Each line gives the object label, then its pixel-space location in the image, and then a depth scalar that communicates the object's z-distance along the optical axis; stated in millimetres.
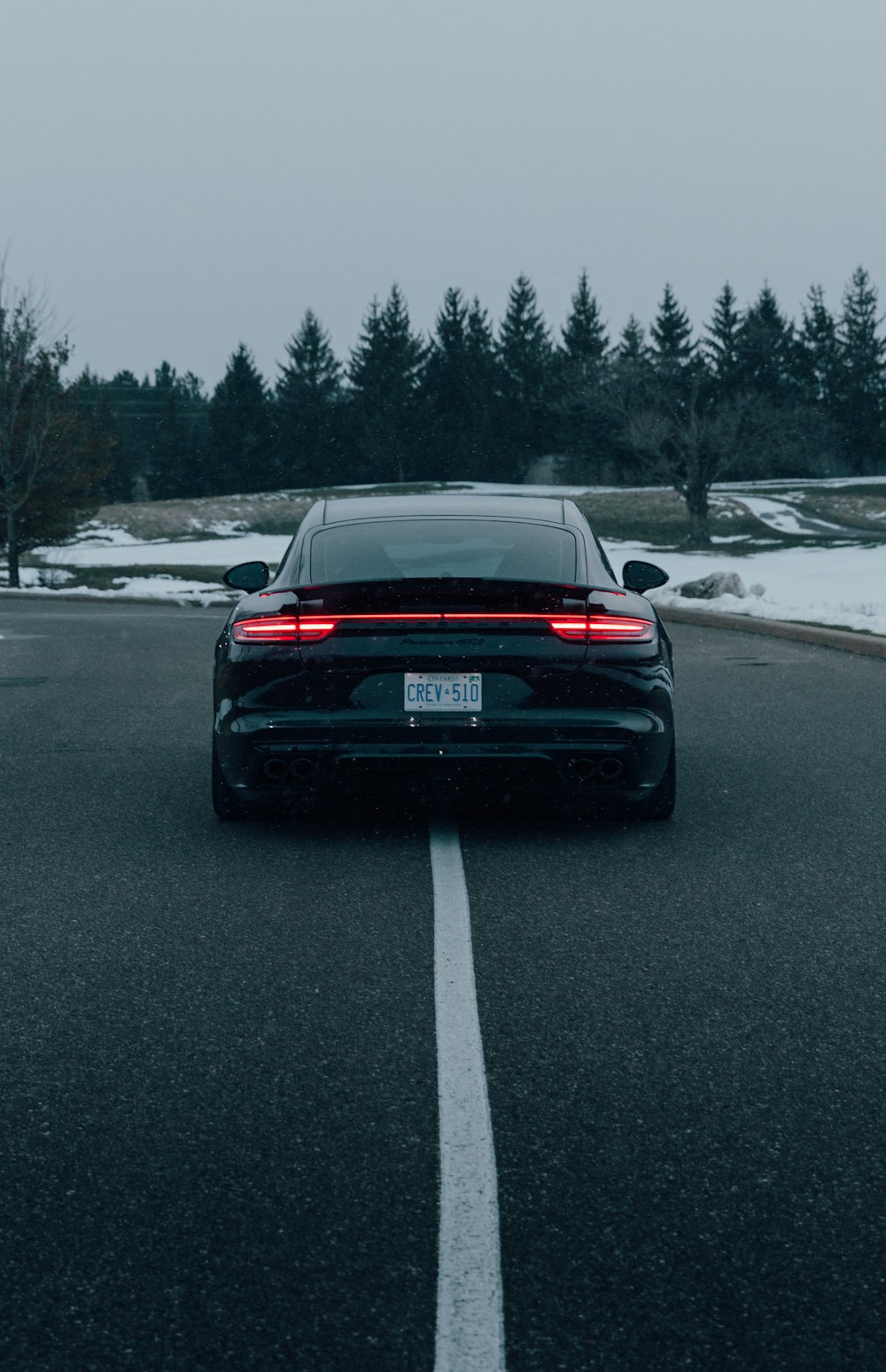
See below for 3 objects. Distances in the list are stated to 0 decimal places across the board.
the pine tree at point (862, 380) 107000
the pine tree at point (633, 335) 115306
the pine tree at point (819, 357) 111375
